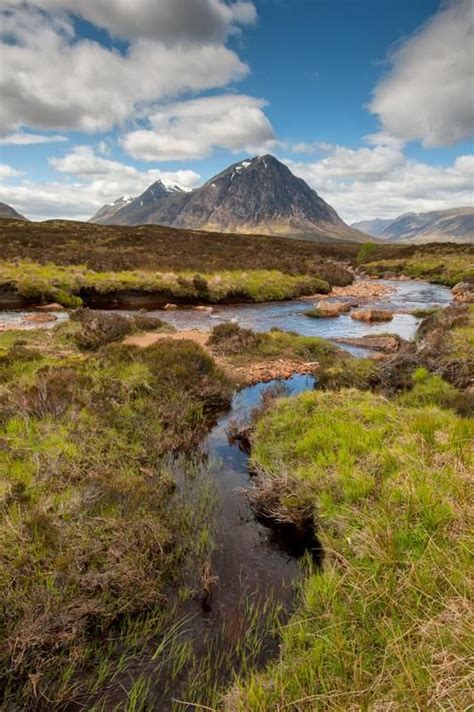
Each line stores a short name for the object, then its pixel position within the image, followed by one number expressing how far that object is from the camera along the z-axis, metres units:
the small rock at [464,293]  28.45
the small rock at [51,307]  25.00
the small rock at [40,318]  20.83
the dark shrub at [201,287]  30.95
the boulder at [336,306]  26.69
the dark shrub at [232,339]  16.28
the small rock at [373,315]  25.09
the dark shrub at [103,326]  15.30
